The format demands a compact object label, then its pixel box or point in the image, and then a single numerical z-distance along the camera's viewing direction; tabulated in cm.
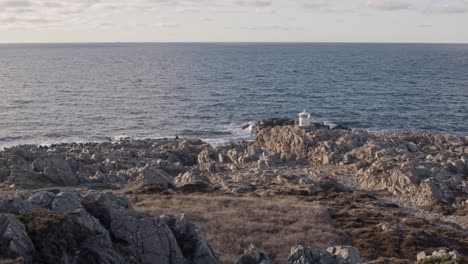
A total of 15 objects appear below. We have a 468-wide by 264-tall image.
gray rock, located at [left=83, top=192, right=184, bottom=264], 1825
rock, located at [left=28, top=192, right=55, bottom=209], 2012
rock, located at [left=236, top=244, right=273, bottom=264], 1933
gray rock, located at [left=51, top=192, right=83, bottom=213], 1958
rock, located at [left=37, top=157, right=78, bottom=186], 4284
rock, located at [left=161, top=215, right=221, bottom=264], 1884
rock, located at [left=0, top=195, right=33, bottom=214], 1873
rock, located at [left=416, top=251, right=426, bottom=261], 2056
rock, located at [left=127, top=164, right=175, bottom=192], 3834
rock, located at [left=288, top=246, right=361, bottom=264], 1950
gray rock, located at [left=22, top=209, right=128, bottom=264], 1561
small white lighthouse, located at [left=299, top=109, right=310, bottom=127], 6211
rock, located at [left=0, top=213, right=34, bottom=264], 1494
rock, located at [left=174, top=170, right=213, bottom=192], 3944
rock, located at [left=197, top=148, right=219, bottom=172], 4969
